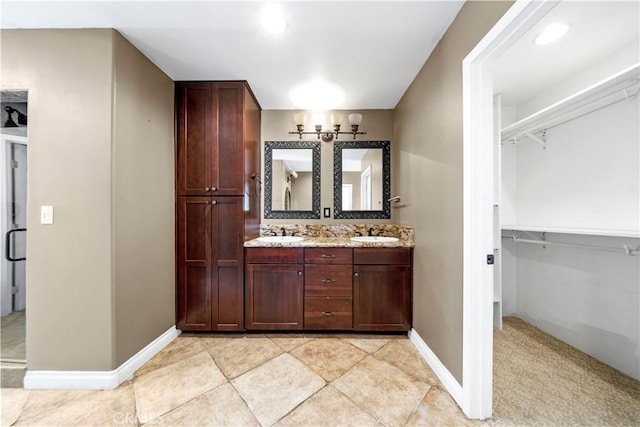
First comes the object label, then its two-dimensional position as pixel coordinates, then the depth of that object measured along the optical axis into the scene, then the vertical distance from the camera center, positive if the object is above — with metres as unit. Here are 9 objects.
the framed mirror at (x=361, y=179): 2.76 +0.42
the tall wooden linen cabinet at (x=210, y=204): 2.16 +0.10
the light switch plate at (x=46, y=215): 1.53 +0.00
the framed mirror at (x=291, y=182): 2.76 +0.39
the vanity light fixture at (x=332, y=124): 2.57 +1.00
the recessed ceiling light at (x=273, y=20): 1.41 +1.24
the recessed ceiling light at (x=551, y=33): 1.46 +1.17
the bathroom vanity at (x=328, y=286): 2.15 -0.67
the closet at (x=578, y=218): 1.64 -0.04
